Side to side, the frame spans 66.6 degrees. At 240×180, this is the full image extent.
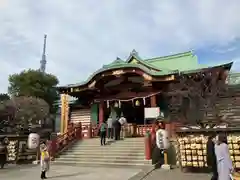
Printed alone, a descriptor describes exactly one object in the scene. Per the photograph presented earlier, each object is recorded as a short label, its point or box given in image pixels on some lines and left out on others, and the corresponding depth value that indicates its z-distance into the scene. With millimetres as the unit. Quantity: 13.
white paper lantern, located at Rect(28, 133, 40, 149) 10831
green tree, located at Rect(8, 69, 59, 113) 25384
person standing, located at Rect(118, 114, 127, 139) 11952
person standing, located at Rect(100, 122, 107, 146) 10740
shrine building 12054
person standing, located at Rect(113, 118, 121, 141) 11314
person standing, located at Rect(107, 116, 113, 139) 11642
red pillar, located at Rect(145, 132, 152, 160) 8646
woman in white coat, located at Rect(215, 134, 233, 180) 4137
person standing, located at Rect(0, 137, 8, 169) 9783
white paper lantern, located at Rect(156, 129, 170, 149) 8383
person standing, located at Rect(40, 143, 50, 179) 7082
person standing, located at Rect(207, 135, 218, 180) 4768
